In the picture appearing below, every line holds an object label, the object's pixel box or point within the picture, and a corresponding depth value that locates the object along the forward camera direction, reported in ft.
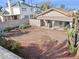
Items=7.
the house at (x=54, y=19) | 40.39
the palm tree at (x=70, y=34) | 23.53
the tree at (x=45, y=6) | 67.89
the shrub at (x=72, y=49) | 21.89
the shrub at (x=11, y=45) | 18.52
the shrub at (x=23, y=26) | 40.97
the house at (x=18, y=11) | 49.89
